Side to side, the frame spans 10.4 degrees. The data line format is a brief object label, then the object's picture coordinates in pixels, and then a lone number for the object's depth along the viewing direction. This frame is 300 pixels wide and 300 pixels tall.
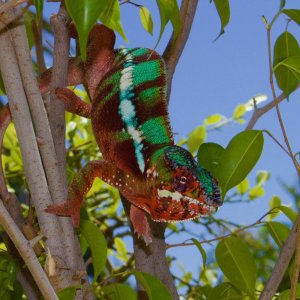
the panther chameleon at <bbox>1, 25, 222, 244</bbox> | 0.98
